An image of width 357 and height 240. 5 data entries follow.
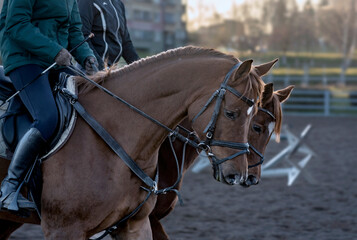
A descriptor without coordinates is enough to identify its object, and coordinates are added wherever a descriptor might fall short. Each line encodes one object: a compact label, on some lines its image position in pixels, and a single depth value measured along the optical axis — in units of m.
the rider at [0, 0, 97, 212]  6.87
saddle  6.96
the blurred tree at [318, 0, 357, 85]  73.31
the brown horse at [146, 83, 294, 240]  9.04
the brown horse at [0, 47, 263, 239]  6.73
